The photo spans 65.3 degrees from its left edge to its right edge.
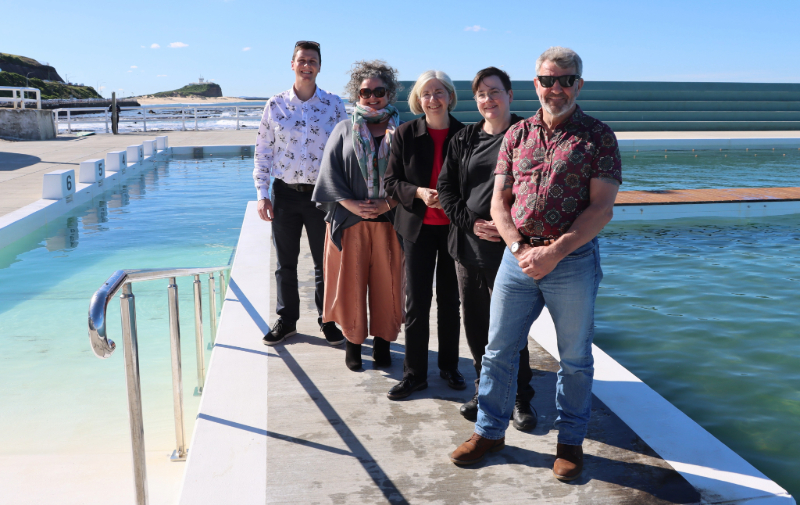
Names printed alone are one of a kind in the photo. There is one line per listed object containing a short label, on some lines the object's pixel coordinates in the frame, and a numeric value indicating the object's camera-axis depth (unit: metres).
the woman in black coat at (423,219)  2.71
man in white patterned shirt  3.48
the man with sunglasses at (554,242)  2.08
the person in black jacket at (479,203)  2.46
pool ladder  1.76
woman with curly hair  2.99
